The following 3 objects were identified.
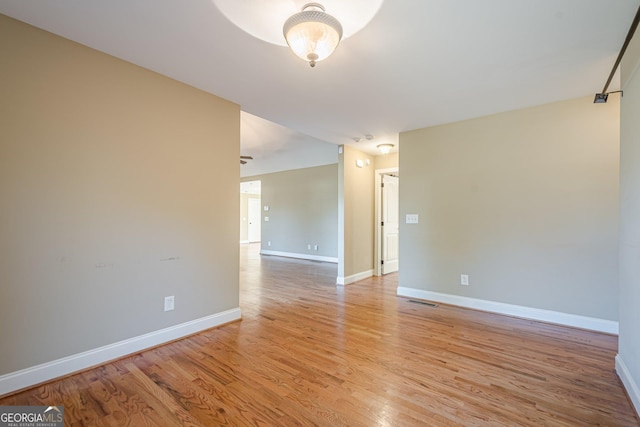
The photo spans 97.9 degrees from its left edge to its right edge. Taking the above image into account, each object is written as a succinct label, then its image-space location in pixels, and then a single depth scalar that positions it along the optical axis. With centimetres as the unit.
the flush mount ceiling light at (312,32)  161
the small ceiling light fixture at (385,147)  469
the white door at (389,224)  560
